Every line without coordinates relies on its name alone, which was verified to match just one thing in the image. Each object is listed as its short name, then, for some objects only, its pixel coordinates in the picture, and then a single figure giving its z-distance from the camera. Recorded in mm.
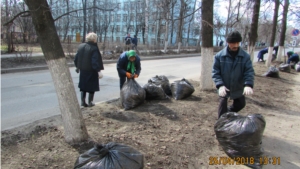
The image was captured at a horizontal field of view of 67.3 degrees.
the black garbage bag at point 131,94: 4231
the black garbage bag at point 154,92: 4785
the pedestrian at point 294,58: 13800
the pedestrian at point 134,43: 18884
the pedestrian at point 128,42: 18312
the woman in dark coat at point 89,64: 4297
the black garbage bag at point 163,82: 5058
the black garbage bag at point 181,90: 4965
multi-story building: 53250
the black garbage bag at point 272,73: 9453
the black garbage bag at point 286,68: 11828
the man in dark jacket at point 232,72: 2931
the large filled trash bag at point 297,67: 12673
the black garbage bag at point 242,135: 2582
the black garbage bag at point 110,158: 1830
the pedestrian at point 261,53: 15902
